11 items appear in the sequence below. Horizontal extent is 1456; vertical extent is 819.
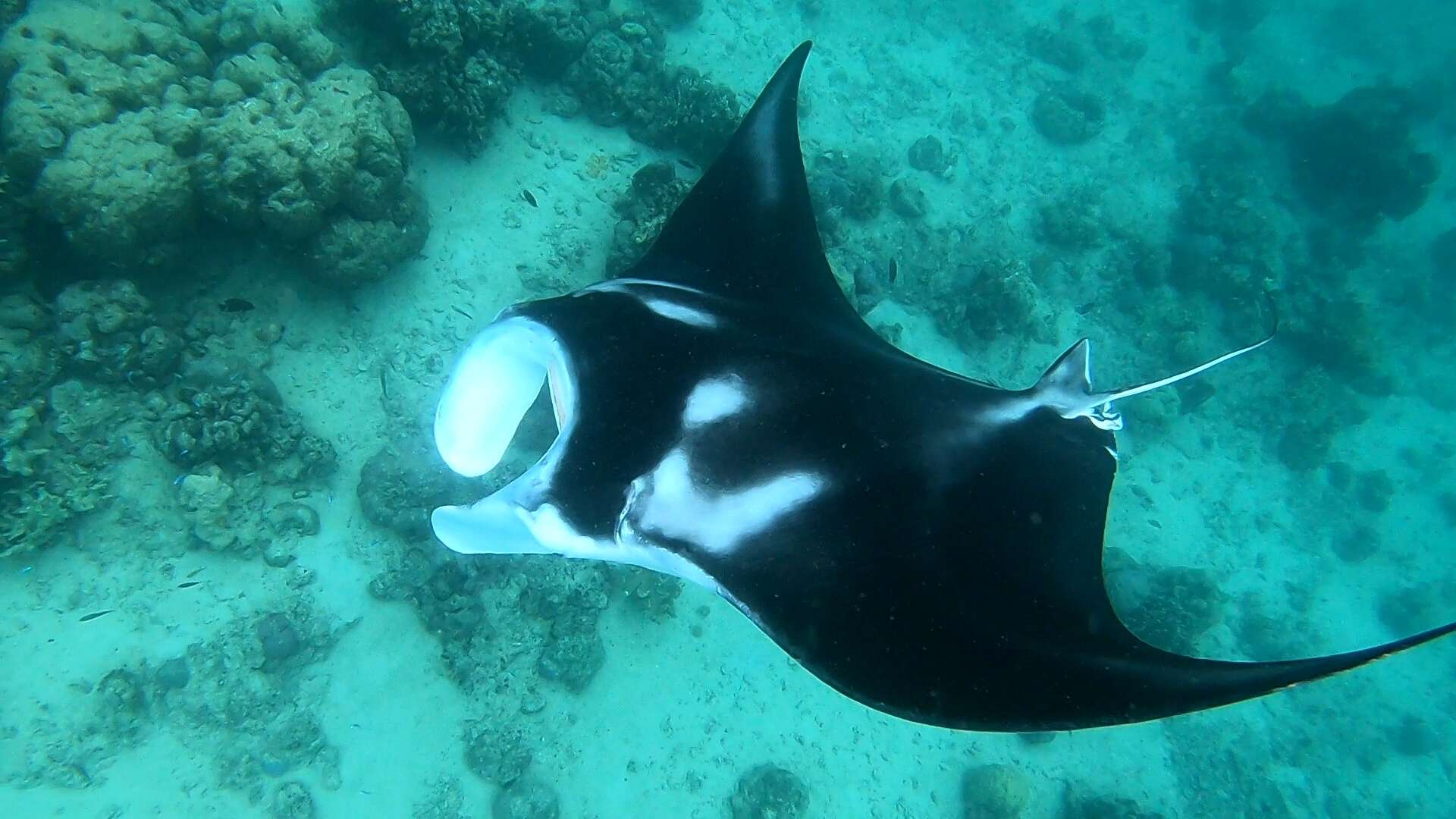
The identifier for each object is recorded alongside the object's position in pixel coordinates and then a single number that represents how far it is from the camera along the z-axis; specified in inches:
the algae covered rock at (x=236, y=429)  217.5
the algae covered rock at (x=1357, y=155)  676.7
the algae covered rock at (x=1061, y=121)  578.9
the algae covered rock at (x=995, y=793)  289.6
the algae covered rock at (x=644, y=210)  279.0
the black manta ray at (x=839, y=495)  77.6
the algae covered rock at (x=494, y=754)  236.7
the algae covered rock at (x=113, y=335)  205.2
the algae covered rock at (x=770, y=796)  259.1
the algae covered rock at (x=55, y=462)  198.5
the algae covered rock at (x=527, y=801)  234.2
